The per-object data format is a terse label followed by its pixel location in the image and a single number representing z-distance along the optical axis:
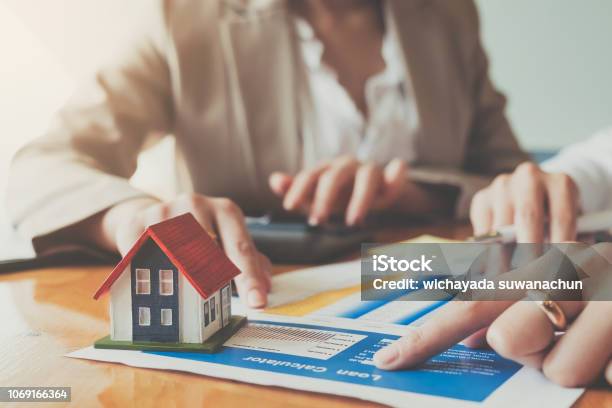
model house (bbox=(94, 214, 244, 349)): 0.39
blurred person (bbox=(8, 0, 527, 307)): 0.82
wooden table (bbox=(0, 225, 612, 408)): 0.32
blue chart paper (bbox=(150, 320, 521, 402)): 0.32
